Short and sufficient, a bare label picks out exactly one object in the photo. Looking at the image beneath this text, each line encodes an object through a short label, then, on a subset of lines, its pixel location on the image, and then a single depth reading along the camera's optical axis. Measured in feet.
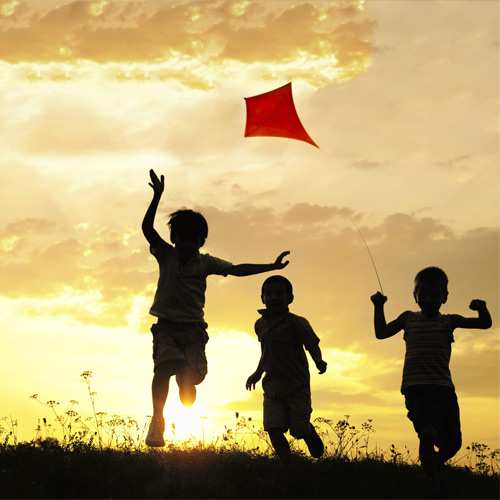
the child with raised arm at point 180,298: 35.91
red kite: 44.88
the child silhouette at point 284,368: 37.50
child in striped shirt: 35.70
